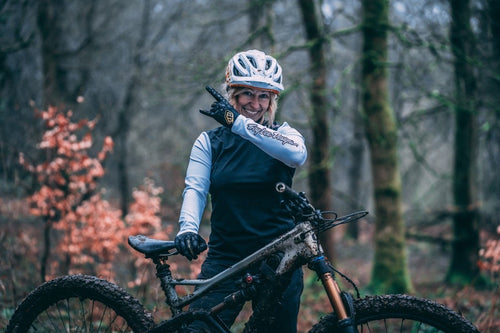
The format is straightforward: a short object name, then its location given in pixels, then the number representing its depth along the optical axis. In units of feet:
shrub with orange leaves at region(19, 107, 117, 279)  23.17
